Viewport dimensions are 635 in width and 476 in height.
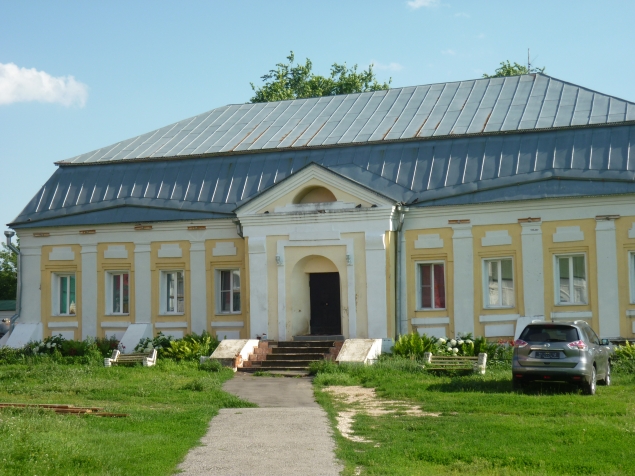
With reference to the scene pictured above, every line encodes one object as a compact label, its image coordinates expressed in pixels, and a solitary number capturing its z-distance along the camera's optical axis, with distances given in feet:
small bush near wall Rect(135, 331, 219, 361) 76.89
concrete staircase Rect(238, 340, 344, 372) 72.74
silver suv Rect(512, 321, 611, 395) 53.52
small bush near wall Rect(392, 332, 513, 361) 70.13
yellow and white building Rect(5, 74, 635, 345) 74.43
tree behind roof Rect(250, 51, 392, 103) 150.10
